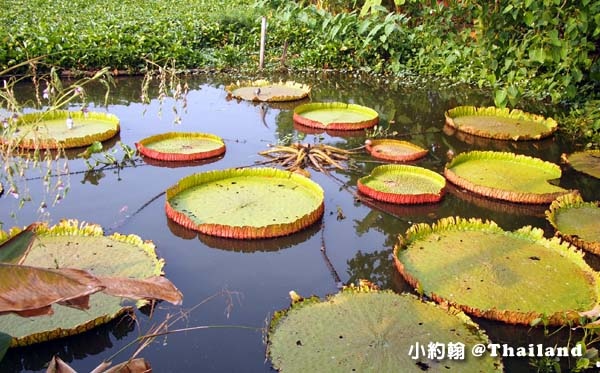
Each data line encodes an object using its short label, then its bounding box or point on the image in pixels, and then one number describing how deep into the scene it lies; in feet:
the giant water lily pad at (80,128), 15.10
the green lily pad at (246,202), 10.84
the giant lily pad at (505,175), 12.79
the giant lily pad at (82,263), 7.70
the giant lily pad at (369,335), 7.30
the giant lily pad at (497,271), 8.66
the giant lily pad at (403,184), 12.51
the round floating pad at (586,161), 14.74
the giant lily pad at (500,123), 17.54
